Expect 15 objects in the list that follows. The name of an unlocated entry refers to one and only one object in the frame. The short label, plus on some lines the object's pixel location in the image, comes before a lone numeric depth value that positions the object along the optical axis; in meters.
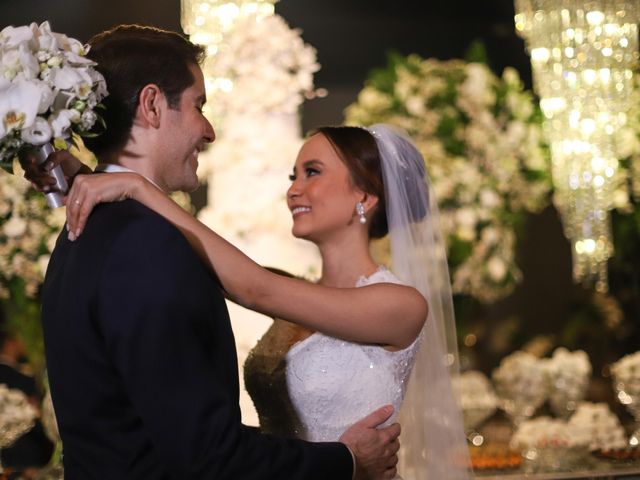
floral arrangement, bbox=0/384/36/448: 3.52
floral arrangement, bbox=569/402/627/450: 3.88
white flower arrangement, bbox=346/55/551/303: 5.03
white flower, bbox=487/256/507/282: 5.01
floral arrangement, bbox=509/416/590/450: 3.91
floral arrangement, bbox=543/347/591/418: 4.57
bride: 2.72
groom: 1.90
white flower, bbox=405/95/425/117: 5.14
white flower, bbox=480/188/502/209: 5.03
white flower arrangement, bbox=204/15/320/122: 4.12
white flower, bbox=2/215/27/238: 4.20
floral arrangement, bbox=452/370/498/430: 4.41
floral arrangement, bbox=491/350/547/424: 4.67
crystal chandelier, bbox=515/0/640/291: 4.46
